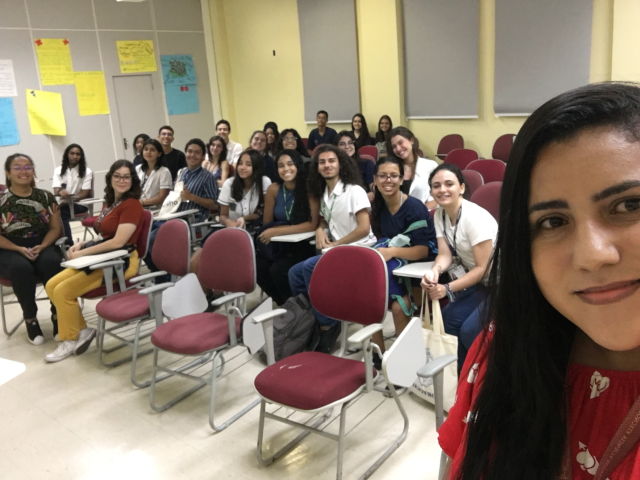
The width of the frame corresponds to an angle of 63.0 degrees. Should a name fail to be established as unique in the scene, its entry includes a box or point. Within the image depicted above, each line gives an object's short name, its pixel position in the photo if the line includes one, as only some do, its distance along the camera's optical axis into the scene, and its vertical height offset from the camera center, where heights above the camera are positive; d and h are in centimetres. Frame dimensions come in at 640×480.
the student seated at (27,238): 387 -73
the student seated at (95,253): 357 -81
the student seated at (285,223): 387 -77
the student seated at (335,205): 345 -58
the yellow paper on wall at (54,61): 784 +116
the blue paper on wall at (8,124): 746 +25
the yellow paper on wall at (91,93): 827 +68
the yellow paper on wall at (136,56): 877 +128
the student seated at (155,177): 550 -47
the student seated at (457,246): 259 -70
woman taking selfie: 57 -25
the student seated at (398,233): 292 -71
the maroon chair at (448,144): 690 -43
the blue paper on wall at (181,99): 936 +55
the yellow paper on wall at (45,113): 776 +39
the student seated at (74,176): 606 -44
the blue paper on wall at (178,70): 927 +106
